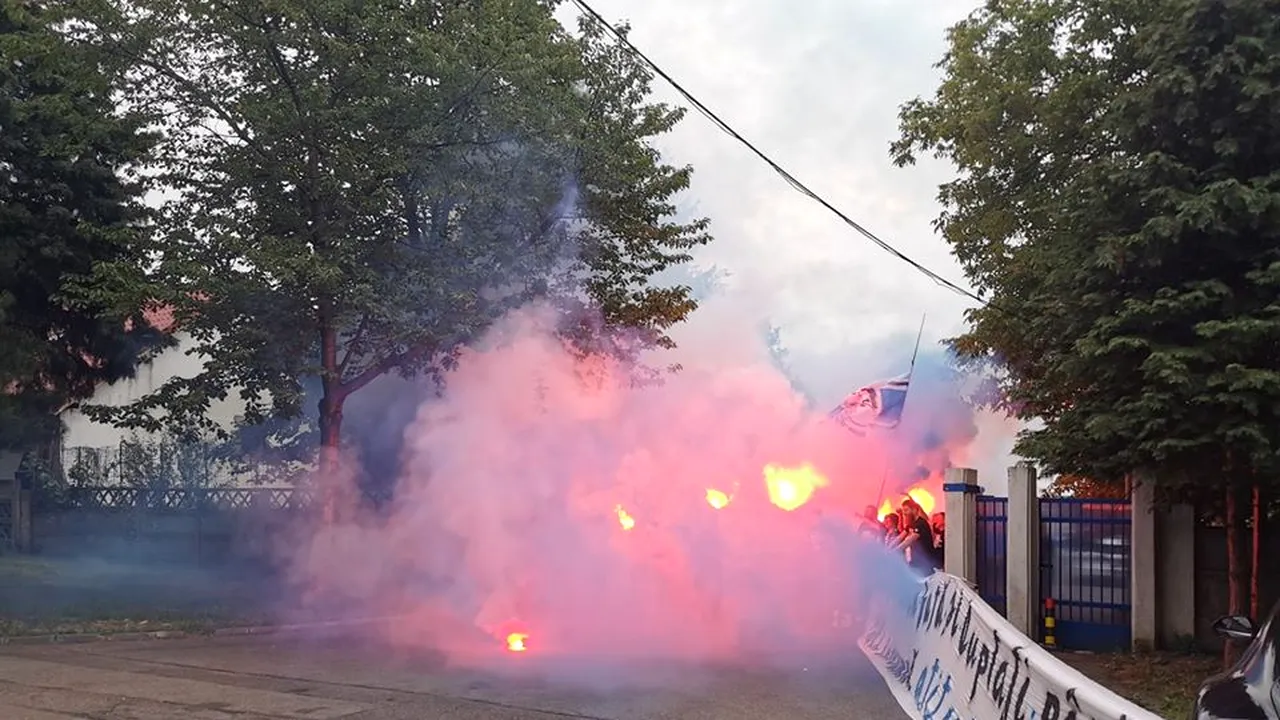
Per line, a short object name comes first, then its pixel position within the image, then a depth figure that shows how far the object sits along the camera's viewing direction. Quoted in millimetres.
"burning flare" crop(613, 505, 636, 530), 13805
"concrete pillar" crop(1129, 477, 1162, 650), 11719
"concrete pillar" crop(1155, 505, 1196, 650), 11742
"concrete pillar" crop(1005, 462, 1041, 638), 12469
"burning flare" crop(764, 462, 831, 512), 14477
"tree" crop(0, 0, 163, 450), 13891
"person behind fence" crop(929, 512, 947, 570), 13445
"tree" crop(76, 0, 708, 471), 13930
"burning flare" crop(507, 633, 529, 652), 11758
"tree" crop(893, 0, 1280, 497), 8914
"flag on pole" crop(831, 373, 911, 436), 15336
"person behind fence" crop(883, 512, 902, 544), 13461
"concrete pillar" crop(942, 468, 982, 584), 13031
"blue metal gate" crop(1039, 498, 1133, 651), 12148
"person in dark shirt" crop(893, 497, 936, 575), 12906
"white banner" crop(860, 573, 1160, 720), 5082
